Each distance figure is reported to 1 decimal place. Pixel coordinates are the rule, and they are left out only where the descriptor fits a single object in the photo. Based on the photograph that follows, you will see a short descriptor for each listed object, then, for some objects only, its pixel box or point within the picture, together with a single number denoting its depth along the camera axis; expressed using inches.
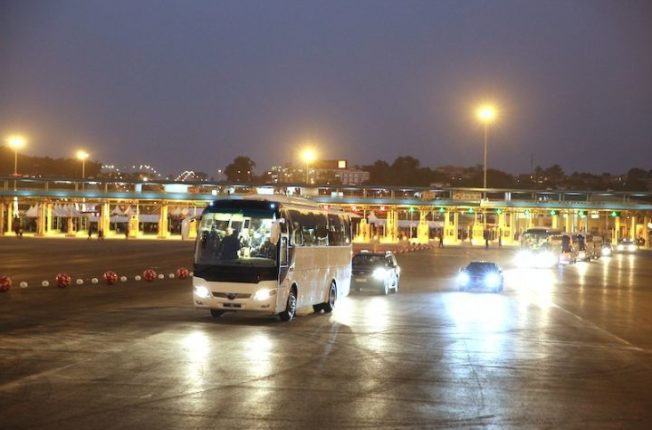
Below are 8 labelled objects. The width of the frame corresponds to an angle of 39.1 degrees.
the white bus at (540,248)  2487.7
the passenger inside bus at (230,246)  828.0
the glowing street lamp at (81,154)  4358.0
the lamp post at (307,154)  2677.2
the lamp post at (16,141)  3914.9
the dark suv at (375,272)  1248.2
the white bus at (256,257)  807.7
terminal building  4020.7
